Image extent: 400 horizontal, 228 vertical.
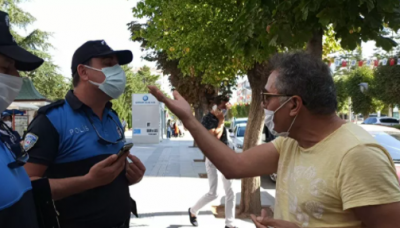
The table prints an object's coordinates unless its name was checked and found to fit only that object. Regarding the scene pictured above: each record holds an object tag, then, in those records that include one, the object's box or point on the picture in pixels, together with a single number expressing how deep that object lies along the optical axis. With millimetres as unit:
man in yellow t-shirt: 1706
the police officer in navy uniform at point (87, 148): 2242
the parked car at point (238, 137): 13812
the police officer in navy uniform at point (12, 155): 1386
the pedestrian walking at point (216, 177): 6250
